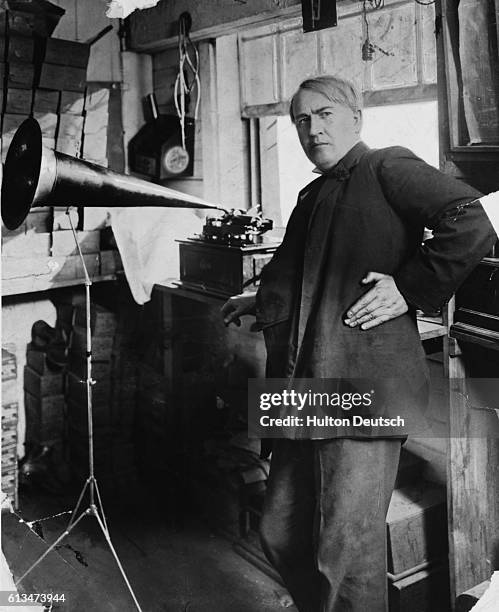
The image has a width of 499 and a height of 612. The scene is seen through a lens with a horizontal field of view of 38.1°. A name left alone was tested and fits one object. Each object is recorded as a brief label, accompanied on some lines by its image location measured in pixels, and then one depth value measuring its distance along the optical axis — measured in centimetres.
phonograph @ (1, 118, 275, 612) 249
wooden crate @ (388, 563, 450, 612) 278
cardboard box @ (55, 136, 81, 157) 442
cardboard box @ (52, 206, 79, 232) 449
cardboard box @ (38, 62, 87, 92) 420
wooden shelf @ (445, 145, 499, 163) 238
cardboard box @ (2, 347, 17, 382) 427
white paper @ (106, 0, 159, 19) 232
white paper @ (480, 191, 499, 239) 203
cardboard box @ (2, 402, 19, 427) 431
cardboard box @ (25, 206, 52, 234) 441
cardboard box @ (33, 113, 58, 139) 427
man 212
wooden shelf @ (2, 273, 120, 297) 436
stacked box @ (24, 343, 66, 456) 473
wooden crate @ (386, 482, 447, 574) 279
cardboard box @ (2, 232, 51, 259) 434
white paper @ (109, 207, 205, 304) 430
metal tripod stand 321
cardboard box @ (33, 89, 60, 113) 424
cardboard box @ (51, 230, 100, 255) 451
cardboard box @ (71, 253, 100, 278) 461
